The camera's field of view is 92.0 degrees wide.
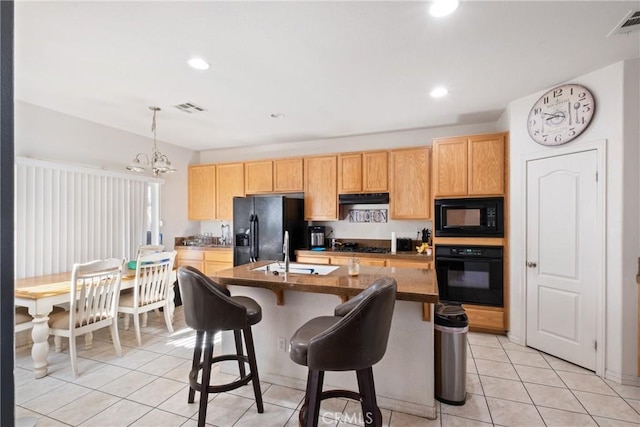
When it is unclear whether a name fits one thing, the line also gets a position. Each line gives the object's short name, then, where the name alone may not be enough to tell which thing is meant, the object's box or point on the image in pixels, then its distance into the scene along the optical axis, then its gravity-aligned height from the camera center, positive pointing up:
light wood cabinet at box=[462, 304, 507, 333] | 3.54 -1.22
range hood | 4.40 +0.21
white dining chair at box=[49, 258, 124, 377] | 2.71 -0.86
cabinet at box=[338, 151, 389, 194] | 4.41 +0.59
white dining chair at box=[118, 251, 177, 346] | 3.34 -0.88
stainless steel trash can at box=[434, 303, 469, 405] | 2.26 -1.07
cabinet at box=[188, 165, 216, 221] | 5.50 +0.36
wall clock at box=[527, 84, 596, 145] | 2.76 +0.93
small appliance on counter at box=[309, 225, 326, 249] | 4.84 -0.39
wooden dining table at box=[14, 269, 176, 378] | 2.56 -0.78
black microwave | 3.55 -0.05
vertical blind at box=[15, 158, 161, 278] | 3.37 -0.04
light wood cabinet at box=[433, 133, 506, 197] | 3.56 +0.56
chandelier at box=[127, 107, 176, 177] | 3.43 +0.53
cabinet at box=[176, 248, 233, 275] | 5.08 -0.78
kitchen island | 2.12 -0.86
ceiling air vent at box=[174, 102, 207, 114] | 3.46 +1.21
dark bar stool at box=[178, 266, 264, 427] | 1.91 -0.65
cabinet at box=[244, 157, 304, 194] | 4.90 +0.59
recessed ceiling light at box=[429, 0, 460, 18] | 1.82 +1.24
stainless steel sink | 2.58 -0.50
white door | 2.75 -0.41
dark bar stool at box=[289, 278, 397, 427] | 1.48 -0.68
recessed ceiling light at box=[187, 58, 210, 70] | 2.49 +1.23
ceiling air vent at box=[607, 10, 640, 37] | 1.96 +1.26
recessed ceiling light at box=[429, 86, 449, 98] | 3.07 +1.24
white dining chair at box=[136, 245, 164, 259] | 4.21 -0.51
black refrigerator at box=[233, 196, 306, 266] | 4.51 -0.21
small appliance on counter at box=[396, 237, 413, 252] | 4.46 -0.47
